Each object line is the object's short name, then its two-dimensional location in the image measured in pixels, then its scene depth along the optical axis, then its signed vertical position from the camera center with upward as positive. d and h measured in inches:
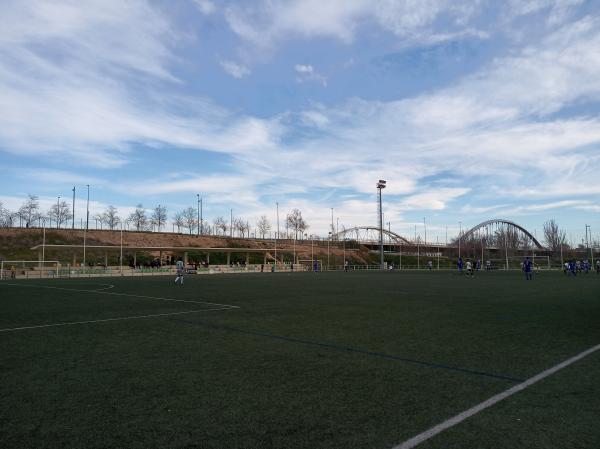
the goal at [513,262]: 3798.7 -63.2
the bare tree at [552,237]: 5843.0 +245.8
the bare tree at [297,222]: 5174.2 +417.2
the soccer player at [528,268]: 1562.5 -45.7
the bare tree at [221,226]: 4987.7 +363.8
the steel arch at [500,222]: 5838.6 +377.2
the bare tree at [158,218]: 4611.2 +427.4
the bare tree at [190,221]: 4783.5 +406.3
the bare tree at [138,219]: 4436.5 +402.5
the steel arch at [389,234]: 6131.9 +321.7
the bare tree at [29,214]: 3885.3 +407.9
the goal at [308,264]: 2952.8 -57.7
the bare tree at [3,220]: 3778.8 +342.5
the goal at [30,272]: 1656.0 -50.3
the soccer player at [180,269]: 1270.9 -31.1
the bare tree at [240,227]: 5073.8 +357.5
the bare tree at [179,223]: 4753.9 +384.4
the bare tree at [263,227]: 5088.6 +355.6
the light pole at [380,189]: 3147.1 +500.8
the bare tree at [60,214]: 3996.1 +413.9
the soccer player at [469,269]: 1818.5 -55.4
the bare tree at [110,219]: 4244.6 +387.6
